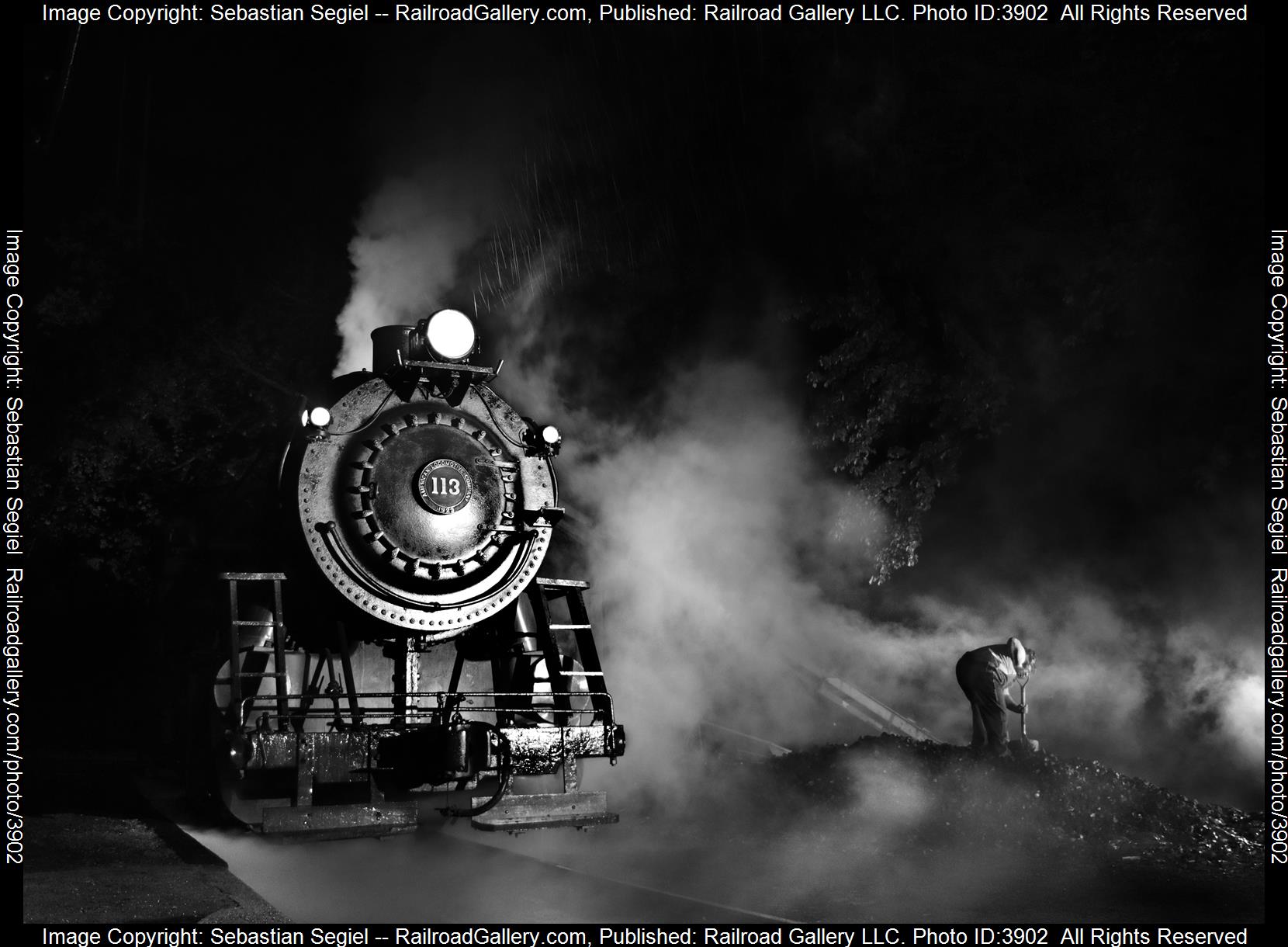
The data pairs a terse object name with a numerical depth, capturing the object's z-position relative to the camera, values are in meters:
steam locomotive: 5.81
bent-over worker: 8.65
